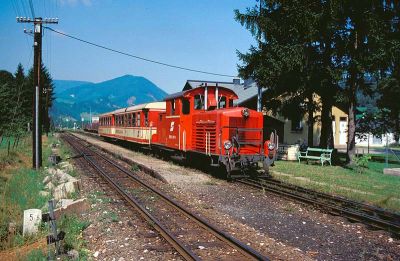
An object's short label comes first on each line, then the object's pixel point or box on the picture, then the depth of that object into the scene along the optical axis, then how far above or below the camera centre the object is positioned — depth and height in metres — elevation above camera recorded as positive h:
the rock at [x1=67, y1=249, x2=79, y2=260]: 6.02 -1.88
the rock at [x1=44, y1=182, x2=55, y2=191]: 12.17 -1.71
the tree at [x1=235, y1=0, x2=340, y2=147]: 19.22 +4.08
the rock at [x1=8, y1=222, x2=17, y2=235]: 7.70 -1.89
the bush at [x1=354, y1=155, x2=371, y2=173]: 17.87 -1.37
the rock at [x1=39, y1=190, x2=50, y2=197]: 10.96 -1.72
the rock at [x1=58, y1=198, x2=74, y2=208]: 9.05 -1.66
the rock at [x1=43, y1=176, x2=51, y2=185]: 13.40 -1.63
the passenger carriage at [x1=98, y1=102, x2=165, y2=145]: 23.97 +0.74
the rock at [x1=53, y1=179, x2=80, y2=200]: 11.18 -1.66
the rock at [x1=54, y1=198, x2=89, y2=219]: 8.63 -1.75
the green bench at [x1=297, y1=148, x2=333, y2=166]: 20.03 -1.22
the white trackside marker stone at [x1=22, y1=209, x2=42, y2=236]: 7.57 -1.72
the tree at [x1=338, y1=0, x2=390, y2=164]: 17.62 +4.12
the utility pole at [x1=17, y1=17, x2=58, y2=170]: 17.39 +1.61
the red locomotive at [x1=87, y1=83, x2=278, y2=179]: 13.88 +0.04
